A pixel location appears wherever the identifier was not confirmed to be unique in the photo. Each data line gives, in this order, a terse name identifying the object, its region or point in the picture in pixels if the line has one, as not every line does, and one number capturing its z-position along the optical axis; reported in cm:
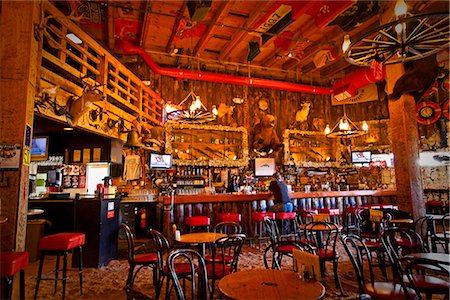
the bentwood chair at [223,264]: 313
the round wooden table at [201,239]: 360
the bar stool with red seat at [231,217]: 562
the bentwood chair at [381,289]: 240
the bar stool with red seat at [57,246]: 380
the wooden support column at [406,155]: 539
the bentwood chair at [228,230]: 648
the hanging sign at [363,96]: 1067
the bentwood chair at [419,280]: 246
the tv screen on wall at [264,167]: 991
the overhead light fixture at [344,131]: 797
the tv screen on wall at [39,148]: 642
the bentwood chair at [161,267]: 322
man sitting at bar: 627
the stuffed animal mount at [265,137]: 1002
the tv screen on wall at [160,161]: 805
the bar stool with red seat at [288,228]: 709
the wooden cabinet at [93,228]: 499
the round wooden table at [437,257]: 248
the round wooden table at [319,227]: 443
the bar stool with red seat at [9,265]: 252
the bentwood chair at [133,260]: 359
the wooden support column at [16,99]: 346
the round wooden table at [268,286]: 188
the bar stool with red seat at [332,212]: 629
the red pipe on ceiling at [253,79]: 826
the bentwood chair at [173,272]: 204
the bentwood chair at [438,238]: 447
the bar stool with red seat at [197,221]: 499
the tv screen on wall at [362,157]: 1045
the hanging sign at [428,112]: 961
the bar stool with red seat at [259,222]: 610
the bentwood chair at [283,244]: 286
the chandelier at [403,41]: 365
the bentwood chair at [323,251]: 382
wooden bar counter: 623
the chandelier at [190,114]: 681
